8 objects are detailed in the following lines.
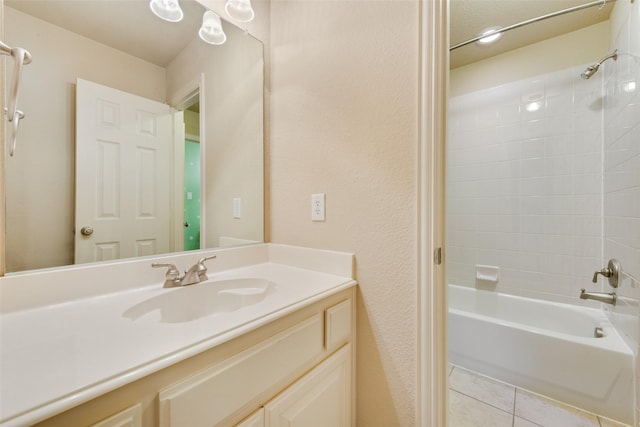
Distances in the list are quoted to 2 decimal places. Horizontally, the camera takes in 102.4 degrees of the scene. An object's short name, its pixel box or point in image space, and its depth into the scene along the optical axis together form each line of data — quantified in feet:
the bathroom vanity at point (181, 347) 1.33
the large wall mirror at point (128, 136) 2.42
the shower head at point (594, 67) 4.78
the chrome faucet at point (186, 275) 2.95
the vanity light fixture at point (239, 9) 3.61
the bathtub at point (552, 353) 4.06
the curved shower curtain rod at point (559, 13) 4.55
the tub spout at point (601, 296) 4.52
